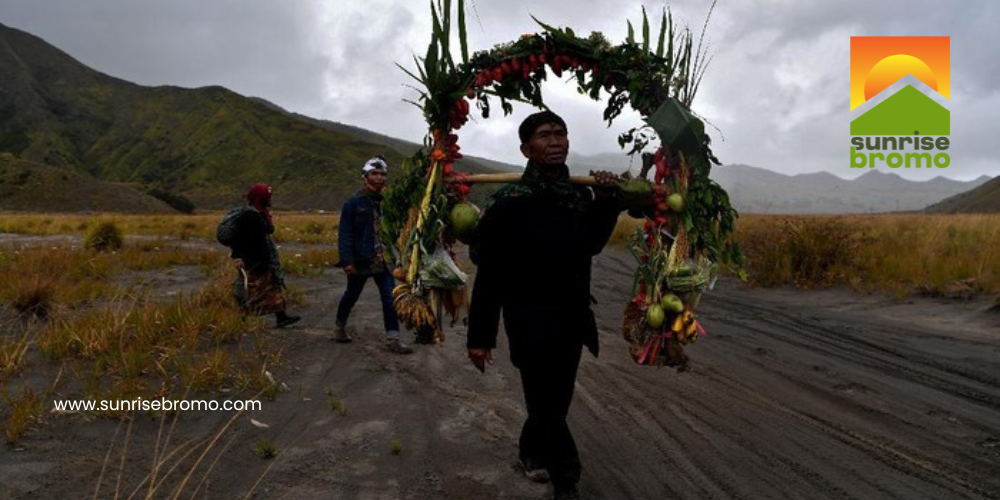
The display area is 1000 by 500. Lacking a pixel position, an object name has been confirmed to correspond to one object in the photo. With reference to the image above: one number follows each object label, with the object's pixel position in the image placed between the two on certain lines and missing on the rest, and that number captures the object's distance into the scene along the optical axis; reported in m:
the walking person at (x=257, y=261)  7.54
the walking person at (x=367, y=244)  6.88
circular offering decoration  3.91
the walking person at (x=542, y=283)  3.51
